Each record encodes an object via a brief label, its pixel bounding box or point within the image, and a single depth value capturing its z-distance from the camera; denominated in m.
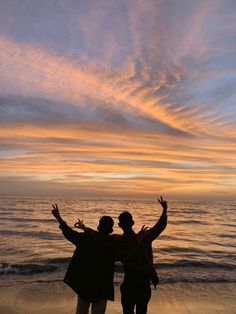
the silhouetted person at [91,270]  3.27
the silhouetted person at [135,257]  3.30
